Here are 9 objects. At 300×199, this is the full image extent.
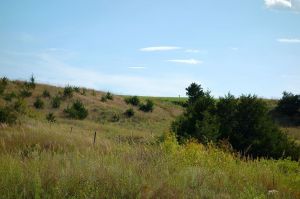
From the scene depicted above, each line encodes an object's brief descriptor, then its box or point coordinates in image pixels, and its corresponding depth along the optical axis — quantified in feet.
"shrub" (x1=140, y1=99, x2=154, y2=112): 181.93
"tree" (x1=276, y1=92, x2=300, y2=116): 194.39
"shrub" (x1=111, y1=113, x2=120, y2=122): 156.66
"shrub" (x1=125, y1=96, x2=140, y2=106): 189.47
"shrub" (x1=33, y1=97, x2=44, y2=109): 150.18
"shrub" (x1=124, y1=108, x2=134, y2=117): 167.66
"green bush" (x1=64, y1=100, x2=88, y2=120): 145.79
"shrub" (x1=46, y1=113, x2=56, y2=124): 124.20
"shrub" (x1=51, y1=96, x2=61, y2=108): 155.92
